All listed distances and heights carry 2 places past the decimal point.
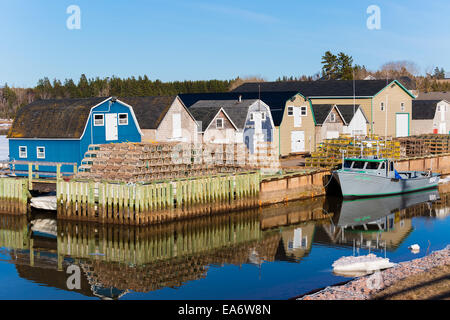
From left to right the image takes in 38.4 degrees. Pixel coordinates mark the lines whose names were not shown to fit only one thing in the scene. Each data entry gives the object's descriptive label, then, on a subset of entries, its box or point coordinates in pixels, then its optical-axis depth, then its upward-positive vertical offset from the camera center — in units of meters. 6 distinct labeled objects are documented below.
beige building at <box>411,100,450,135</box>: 73.19 +0.97
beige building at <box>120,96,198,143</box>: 42.91 +0.73
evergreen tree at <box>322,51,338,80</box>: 112.99 +10.98
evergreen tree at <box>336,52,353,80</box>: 112.00 +10.74
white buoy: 27.11 -5.17
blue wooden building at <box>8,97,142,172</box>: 38.19 +0.15
